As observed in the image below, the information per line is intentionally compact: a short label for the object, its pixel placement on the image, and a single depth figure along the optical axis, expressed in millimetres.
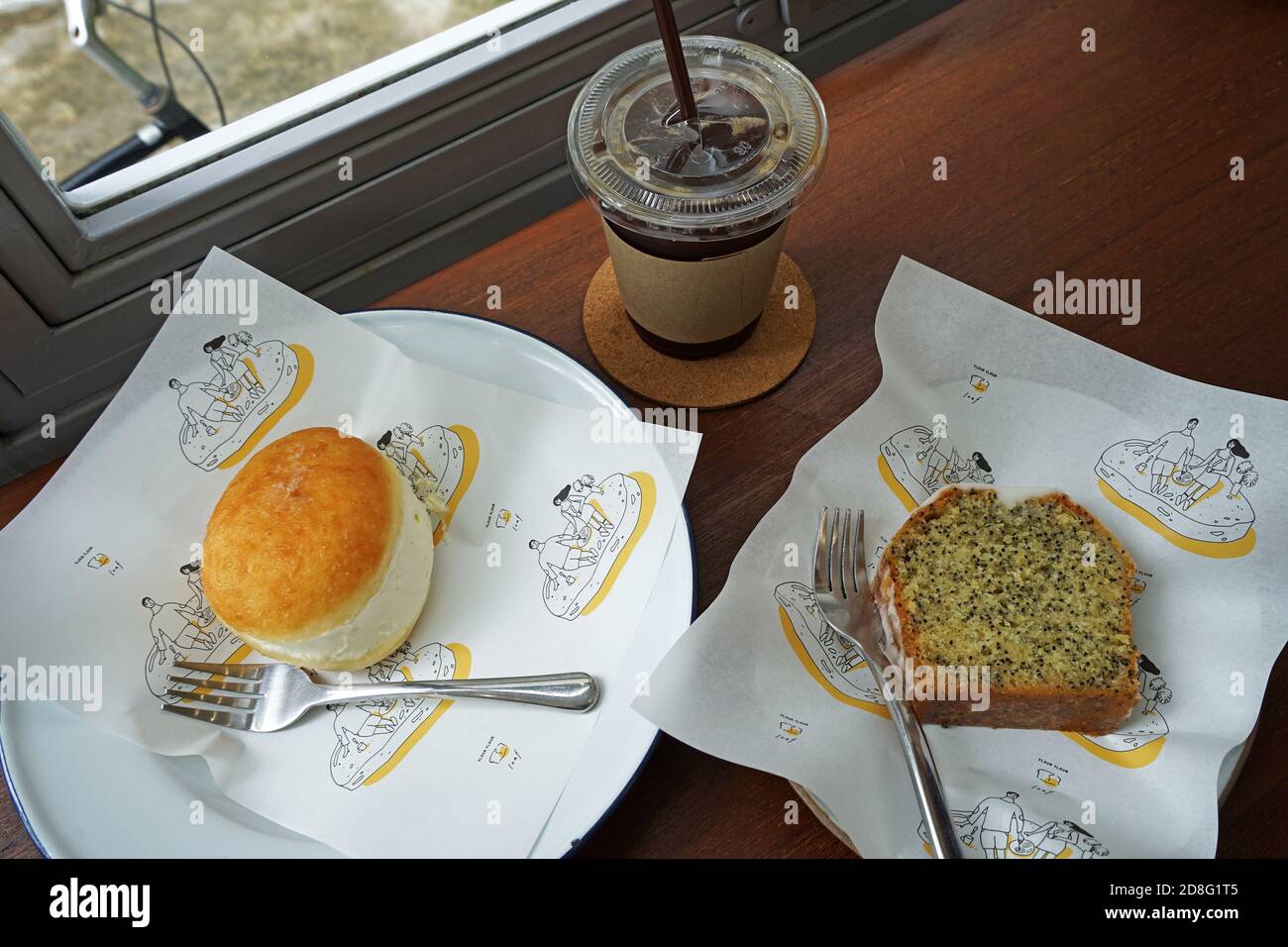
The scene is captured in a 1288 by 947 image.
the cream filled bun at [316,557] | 328
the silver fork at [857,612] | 303
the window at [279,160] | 391
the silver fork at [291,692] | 326
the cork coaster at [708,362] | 403
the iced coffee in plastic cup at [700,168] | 337
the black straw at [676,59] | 327
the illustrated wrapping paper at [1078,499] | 301
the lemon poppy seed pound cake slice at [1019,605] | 323
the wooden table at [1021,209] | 400
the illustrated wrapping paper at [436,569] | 320
